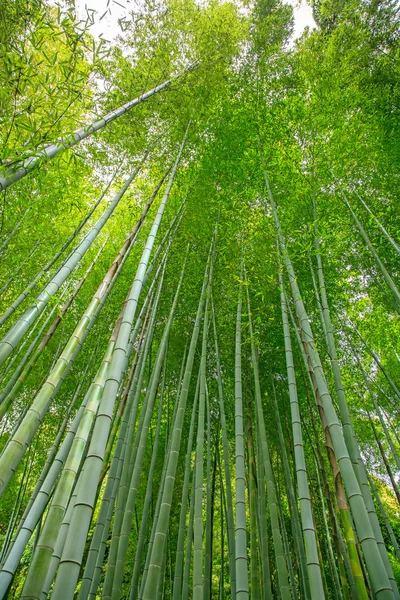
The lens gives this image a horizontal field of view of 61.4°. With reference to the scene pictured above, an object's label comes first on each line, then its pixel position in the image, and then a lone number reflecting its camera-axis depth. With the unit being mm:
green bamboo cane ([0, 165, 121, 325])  2748
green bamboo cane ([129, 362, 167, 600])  2359
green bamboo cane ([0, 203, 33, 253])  3289
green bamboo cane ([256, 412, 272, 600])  2646
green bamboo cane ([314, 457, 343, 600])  3532
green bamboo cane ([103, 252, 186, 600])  1997
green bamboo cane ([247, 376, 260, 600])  2806
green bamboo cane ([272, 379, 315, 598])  3082
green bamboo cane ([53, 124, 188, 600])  1017
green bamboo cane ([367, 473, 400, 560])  3518
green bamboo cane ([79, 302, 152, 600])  1988
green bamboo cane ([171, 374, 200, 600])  2514
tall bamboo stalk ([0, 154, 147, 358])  1900
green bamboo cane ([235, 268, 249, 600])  1905
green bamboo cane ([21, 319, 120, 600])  1105
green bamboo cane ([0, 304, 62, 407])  3125
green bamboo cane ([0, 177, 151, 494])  1448
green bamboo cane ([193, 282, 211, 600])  2010
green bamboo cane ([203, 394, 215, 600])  2852
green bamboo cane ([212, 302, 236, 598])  2600
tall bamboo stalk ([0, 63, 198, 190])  1637
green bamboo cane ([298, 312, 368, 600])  1507
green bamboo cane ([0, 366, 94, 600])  1665
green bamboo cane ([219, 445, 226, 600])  3936
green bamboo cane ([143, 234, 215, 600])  1653
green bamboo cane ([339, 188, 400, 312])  2912
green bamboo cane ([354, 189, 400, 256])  3318
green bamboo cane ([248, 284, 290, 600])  2118
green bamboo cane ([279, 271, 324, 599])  1598
